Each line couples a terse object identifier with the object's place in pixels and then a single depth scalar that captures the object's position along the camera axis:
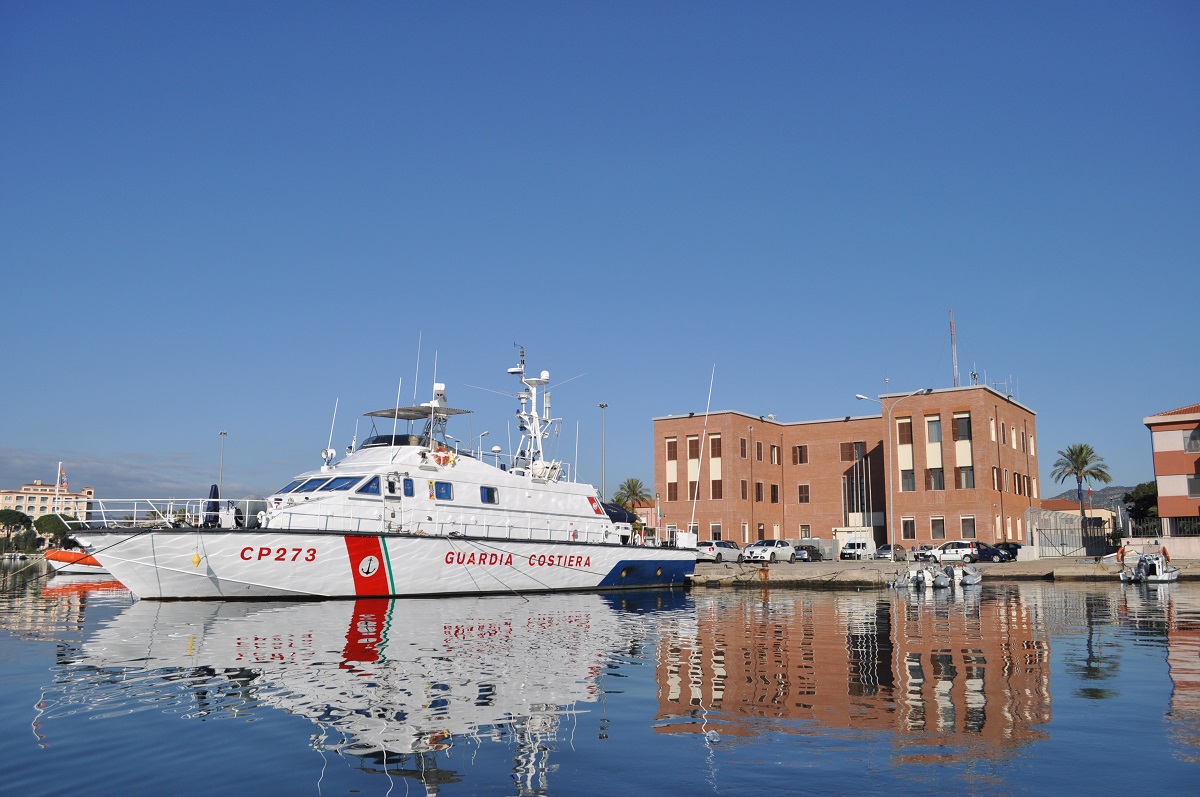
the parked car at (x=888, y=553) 47.58
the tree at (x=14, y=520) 106.50
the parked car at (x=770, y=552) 49.47
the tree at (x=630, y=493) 88.62
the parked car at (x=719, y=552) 49.19
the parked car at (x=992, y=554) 48.22
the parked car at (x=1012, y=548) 49.69
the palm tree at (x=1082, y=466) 81.00
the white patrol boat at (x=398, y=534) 24.23
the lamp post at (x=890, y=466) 53.70
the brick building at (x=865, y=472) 58.53
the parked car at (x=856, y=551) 53.97
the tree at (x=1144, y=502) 75.56
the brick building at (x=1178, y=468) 48.19
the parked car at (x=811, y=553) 52.22
